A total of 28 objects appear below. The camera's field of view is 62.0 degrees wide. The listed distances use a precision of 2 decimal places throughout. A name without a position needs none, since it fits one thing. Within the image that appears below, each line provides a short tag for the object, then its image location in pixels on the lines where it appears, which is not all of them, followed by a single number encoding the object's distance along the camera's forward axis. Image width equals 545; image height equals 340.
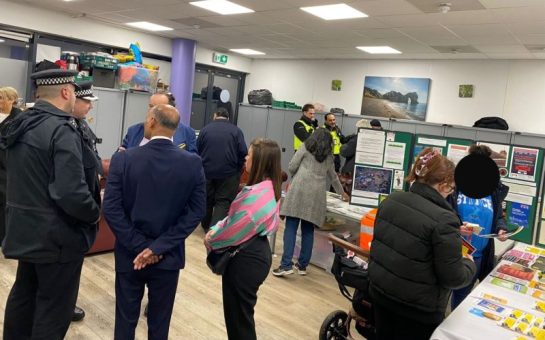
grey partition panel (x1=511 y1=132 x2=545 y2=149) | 6.21
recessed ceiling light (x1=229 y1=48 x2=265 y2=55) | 9.73
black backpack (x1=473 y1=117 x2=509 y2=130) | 7.13
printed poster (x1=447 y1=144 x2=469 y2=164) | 4.00
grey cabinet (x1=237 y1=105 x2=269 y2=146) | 9.26
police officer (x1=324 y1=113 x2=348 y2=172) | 6.66
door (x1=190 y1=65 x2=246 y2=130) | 10.22
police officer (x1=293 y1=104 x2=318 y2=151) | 6.08
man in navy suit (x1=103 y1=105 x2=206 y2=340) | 2.02
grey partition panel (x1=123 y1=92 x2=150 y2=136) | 6.88
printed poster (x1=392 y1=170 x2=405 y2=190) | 4.20
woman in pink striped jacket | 2.15
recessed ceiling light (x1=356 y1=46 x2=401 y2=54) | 7.79
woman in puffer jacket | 1.78
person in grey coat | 4.12
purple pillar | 9.11
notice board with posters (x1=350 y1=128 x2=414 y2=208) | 4.18
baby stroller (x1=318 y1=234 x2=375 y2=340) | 2.34
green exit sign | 10.21
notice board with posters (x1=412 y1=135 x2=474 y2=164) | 4.01
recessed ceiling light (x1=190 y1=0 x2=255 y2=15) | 5.79
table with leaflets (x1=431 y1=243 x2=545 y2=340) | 1.81
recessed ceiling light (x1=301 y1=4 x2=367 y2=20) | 5.38
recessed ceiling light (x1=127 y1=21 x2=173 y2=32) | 7.89
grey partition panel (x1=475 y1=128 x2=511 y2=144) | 6.54
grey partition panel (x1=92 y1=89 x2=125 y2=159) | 6.59
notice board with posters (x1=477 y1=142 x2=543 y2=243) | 3.94
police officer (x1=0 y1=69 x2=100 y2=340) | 1.95
